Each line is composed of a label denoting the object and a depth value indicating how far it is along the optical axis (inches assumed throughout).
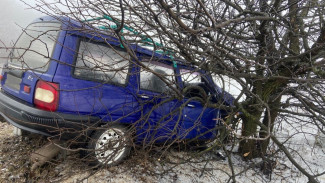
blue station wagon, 92.3
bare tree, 103.3
